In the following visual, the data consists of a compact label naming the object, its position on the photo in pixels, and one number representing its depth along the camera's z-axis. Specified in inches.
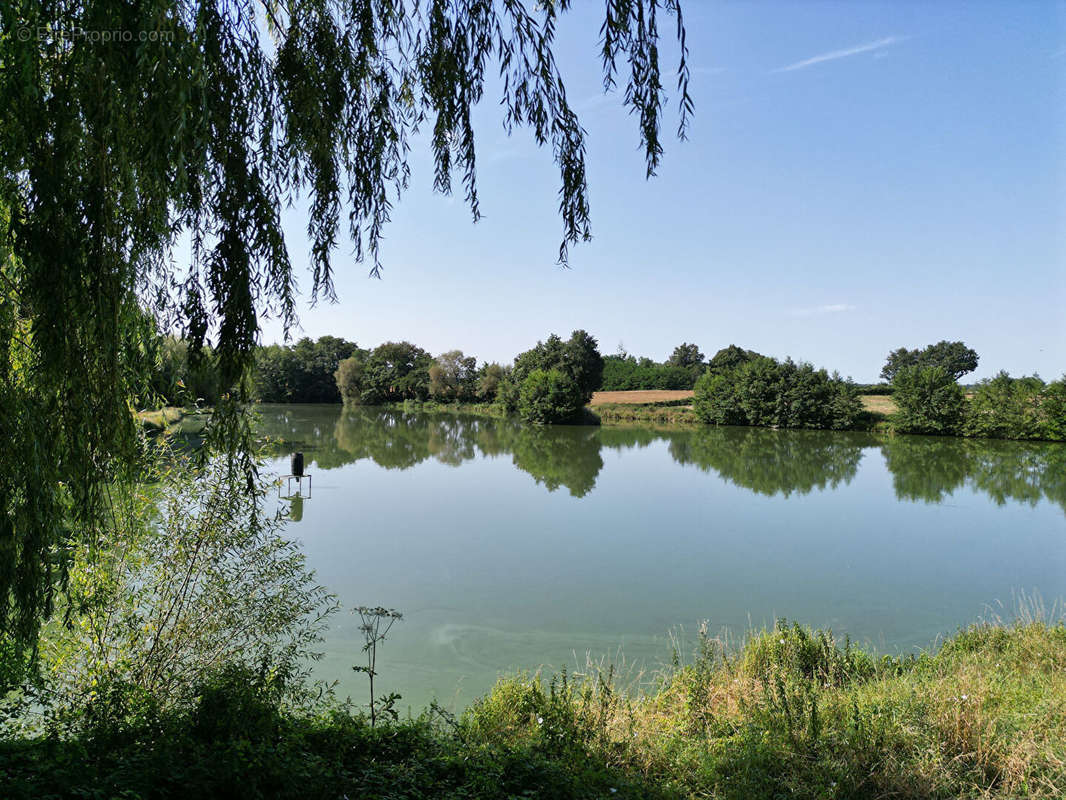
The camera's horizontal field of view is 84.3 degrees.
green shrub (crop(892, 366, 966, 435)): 1229.1
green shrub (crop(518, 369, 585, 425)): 1451.8
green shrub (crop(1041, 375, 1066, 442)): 1094.4
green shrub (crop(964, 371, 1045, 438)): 1136.2
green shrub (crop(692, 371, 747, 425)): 1508.4
